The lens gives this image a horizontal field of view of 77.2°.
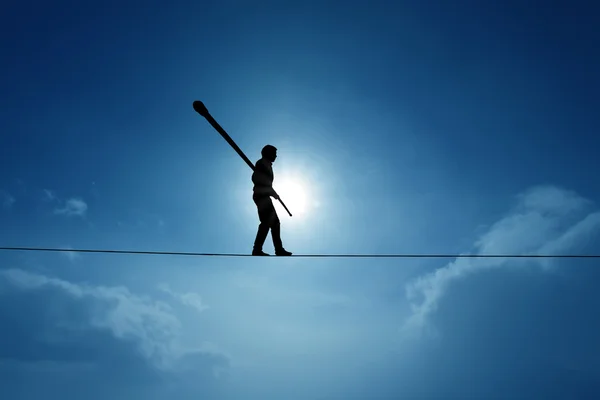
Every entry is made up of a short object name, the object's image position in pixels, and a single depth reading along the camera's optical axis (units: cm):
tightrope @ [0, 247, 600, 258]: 609
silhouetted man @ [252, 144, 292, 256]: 685
